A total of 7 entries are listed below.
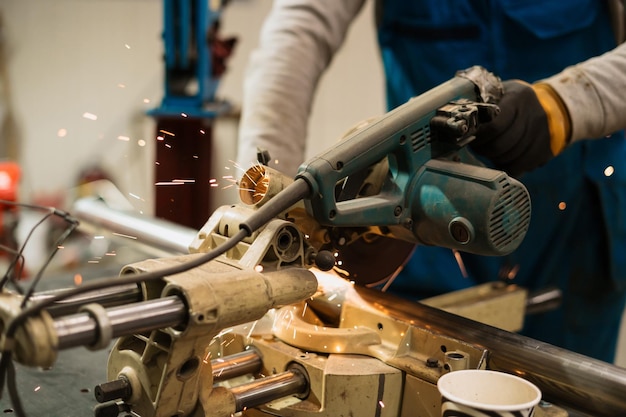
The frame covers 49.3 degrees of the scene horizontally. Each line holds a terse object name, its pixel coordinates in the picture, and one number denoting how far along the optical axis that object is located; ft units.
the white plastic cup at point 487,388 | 3.17
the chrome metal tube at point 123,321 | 2.68
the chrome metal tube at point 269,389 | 3.56
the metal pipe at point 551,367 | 3.47
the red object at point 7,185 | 7.85
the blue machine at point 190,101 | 10.53
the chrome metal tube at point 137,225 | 6.48
